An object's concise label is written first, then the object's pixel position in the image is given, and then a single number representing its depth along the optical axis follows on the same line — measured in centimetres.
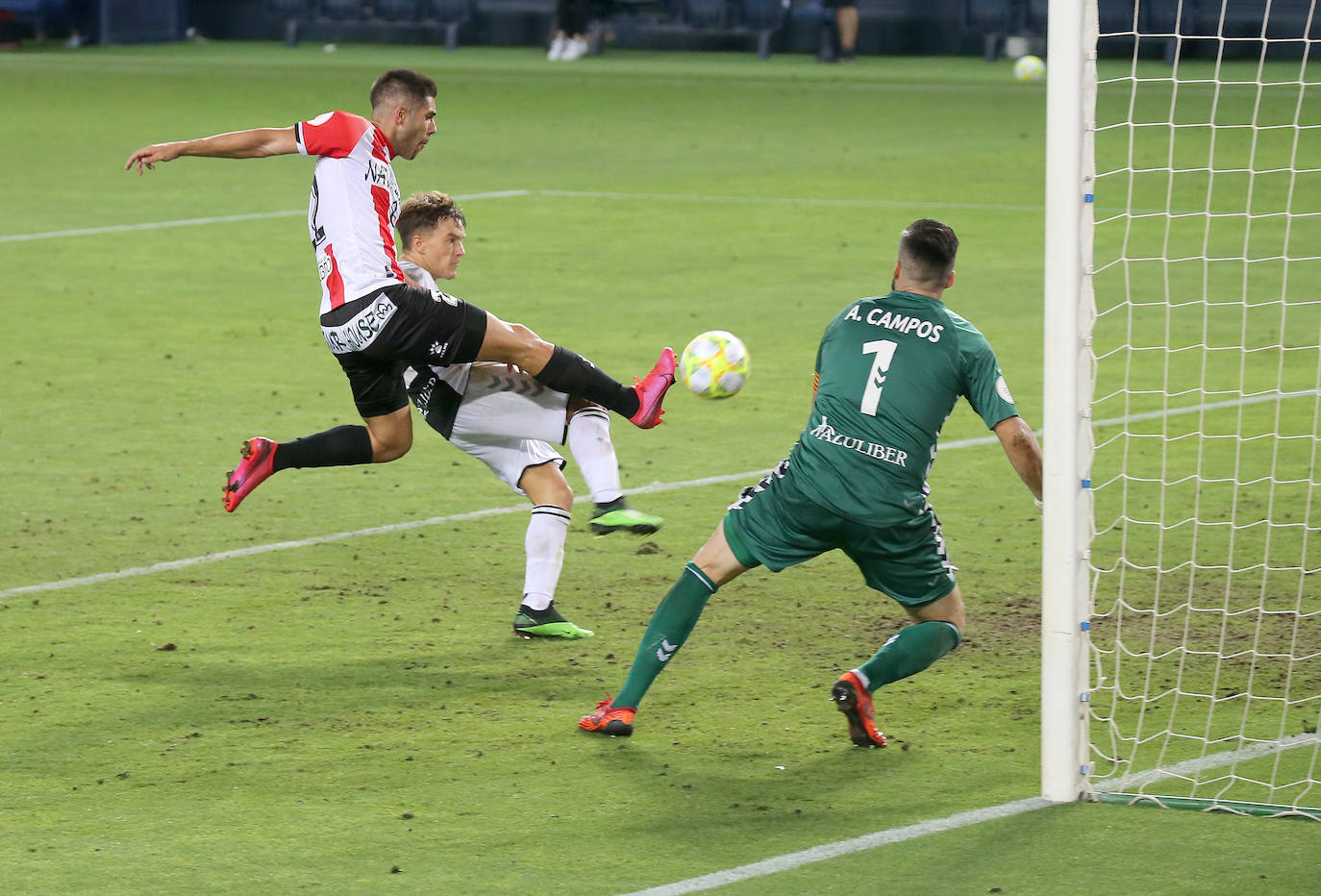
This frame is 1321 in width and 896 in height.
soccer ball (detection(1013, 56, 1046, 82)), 5744
